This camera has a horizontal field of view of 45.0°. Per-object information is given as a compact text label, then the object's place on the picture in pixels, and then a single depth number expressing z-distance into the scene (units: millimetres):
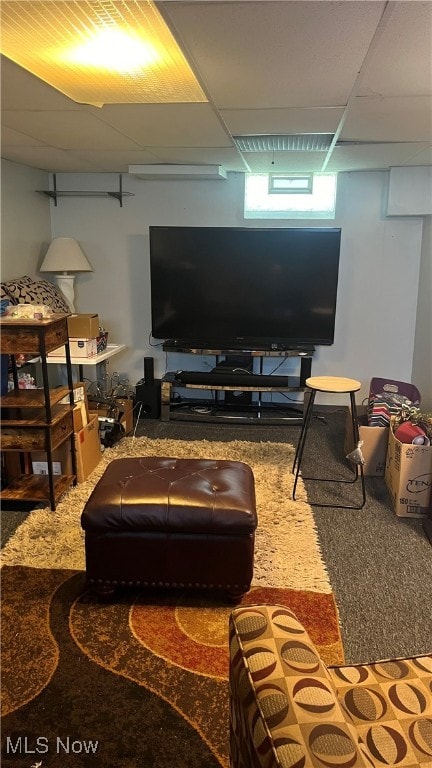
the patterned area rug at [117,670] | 1529
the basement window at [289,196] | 4535
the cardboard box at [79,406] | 3191
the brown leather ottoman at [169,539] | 2057
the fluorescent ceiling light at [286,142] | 3119
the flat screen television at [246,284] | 4238
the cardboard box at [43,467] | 3074
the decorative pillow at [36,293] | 3688
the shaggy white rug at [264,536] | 2348
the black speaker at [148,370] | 4504
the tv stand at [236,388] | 4316
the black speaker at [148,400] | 4484
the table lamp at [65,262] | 4336
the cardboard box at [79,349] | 3791
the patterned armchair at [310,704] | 874
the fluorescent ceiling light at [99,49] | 1443
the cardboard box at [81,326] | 3777
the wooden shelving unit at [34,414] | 2633
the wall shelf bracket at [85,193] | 4582
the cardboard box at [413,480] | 2818
